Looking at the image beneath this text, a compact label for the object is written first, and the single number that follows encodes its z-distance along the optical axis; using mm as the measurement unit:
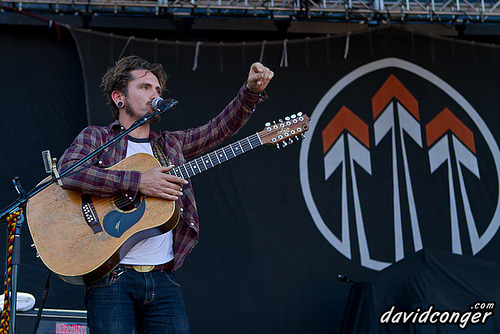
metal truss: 4605
